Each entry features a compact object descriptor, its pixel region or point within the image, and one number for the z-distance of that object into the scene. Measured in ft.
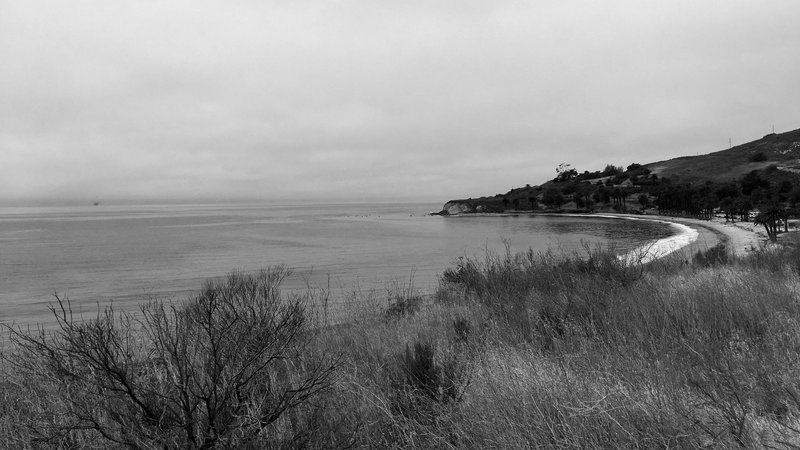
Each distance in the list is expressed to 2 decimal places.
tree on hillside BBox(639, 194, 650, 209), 401.90
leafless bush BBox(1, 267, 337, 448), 10.48
